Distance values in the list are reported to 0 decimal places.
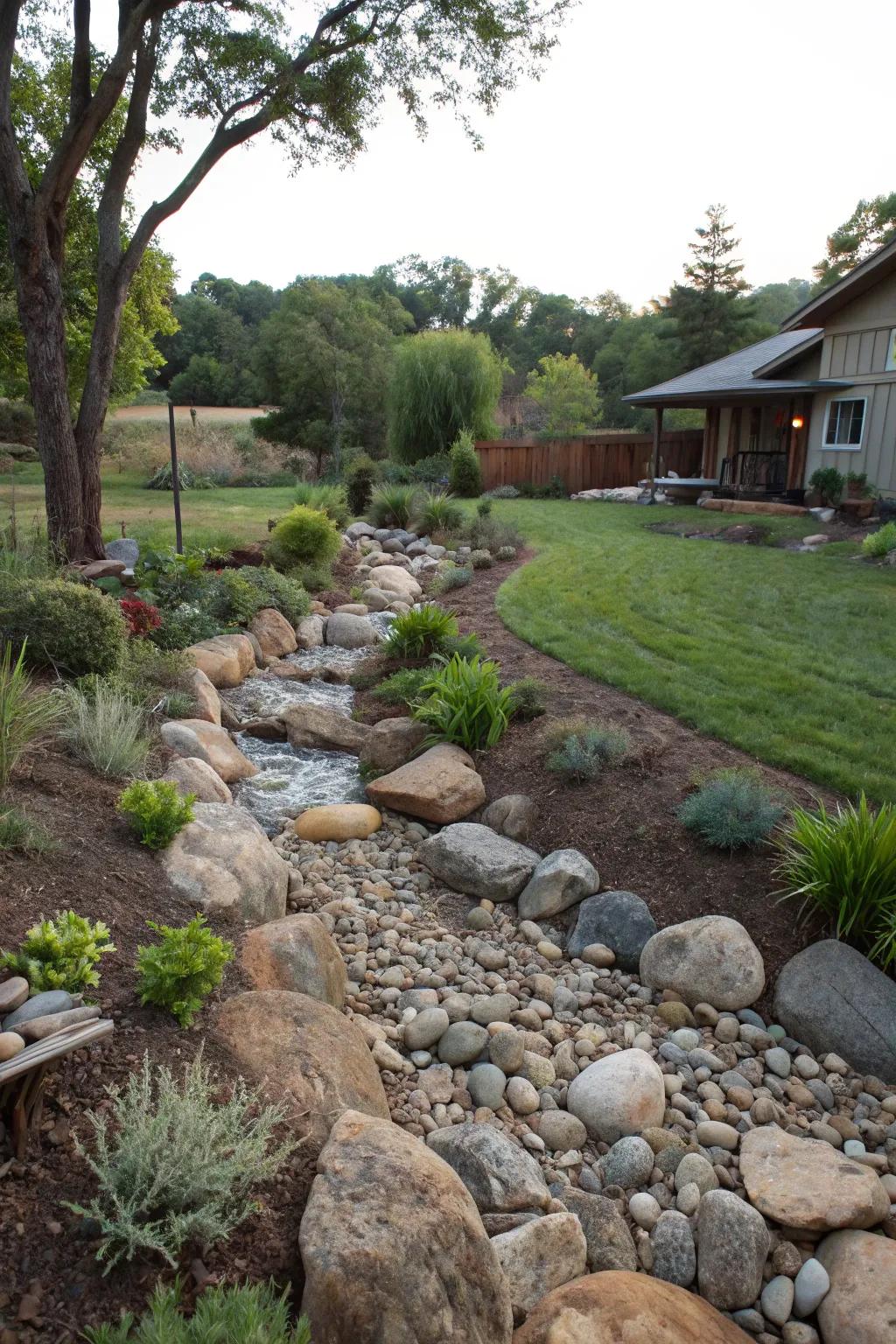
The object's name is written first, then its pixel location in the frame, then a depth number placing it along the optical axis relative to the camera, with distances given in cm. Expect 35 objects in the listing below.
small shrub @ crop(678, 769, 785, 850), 431
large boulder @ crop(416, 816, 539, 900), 460
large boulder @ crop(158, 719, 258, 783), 548
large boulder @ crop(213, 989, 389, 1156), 250
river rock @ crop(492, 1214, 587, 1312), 238
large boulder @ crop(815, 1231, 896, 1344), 240
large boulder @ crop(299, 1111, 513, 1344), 186
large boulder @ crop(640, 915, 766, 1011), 372
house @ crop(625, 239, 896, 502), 1541
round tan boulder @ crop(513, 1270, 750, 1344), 214
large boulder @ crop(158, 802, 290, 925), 356
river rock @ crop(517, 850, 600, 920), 441
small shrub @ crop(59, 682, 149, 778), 443
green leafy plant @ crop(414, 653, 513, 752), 585
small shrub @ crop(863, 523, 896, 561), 1162
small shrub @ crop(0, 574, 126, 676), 558
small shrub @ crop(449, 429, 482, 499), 2027
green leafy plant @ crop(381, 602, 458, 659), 752
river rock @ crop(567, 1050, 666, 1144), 311
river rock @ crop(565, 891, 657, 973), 408
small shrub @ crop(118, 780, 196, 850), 365
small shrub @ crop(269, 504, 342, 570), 1085
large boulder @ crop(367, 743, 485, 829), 527
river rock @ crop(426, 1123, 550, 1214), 267
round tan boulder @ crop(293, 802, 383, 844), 519
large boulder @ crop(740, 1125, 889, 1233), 270
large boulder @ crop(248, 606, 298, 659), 871
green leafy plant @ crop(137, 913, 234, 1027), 260
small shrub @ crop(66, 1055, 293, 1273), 187
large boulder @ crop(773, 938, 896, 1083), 343
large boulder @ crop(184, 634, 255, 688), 744
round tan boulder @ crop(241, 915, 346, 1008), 322
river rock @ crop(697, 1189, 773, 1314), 258
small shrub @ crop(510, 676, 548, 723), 616
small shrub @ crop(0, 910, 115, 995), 252
